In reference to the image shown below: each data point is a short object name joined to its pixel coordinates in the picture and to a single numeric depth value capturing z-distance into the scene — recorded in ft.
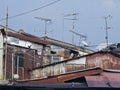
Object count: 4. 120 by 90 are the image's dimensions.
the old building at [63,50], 107.86
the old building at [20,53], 87.66
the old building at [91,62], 84.17
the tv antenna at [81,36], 121.15
